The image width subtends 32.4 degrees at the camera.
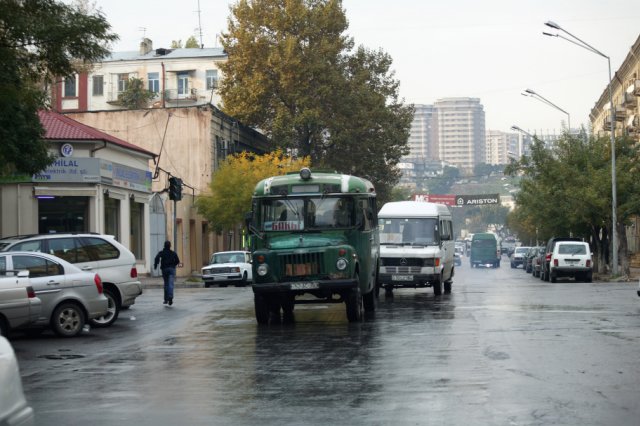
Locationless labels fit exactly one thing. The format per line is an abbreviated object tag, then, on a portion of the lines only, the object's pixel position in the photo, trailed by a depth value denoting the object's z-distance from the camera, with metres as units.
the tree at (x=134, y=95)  84.31
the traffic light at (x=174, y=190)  41.37
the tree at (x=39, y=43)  22.19
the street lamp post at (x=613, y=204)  49.62
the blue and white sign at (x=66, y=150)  44.38
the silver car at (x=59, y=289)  20.02
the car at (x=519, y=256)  86.38
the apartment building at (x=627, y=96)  73.81
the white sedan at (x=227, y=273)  45.09
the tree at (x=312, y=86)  65.62
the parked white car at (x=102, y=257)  22.33
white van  30.11
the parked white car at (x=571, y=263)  47.97
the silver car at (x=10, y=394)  6.32
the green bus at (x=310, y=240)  20.83
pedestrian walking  28.89
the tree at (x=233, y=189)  59.03
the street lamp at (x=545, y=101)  57.56
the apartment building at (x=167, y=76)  89.25
